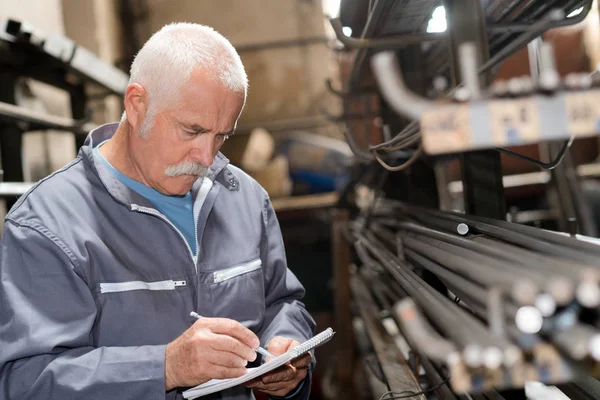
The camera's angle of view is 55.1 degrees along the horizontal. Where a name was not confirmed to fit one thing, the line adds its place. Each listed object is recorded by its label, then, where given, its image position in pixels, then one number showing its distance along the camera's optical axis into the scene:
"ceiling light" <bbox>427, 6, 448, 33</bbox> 1.68
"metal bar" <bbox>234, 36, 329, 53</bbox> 6.09
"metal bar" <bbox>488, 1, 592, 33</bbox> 1.43
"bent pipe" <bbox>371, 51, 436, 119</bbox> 0.65
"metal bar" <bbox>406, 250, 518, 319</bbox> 0.69
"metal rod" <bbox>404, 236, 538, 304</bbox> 0.59
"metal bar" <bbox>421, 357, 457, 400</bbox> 1.40
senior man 1.15
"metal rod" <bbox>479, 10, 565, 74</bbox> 1.34
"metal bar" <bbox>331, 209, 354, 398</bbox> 3.26
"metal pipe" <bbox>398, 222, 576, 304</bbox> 0.58
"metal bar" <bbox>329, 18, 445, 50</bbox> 1.58
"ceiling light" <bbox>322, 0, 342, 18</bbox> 5.47
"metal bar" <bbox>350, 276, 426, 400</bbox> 1.51
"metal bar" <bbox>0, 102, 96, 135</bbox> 2.41
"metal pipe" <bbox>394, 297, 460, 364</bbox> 0.61
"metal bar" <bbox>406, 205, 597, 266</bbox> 0.79
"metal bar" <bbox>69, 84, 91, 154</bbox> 3.45
